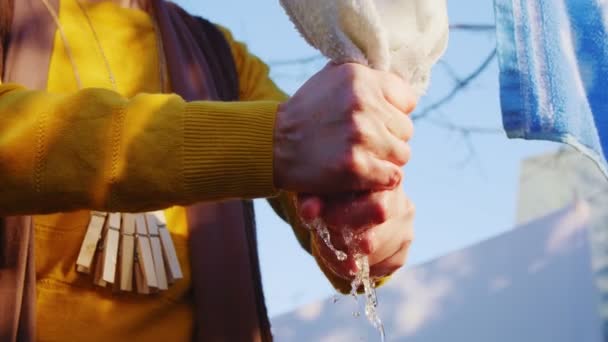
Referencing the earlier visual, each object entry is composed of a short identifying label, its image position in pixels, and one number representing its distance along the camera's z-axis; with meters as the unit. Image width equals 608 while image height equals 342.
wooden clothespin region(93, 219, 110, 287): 0.97
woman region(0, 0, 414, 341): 0.72
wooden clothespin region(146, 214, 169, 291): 1.00
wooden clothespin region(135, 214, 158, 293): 0.99
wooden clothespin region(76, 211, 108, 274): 0.96
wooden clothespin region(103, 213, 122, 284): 0.97
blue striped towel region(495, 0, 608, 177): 0.86
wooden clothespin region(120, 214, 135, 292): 0.98
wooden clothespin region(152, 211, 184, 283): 1.02
